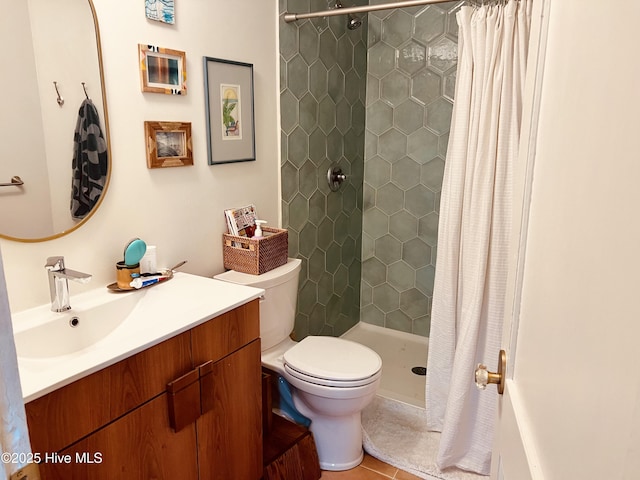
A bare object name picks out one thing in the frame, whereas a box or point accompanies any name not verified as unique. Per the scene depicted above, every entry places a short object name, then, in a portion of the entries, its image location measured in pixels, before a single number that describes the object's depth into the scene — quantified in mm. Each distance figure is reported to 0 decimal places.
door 460
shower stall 2566
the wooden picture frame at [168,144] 1779
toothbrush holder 1674
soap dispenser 2137
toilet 2004
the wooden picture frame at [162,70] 1720
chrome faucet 1444
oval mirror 1396
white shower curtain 1910
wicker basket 2078
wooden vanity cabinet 1145
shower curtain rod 2023
